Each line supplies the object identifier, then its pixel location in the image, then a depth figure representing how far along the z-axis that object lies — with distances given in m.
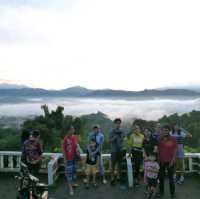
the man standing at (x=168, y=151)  5.78
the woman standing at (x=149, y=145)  5.82
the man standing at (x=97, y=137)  6.41
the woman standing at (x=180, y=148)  6.47
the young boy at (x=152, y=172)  5.76
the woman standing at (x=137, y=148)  6.39
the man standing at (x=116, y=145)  6.43
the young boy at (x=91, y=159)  6.39
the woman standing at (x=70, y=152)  6.36
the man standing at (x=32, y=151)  5.60
